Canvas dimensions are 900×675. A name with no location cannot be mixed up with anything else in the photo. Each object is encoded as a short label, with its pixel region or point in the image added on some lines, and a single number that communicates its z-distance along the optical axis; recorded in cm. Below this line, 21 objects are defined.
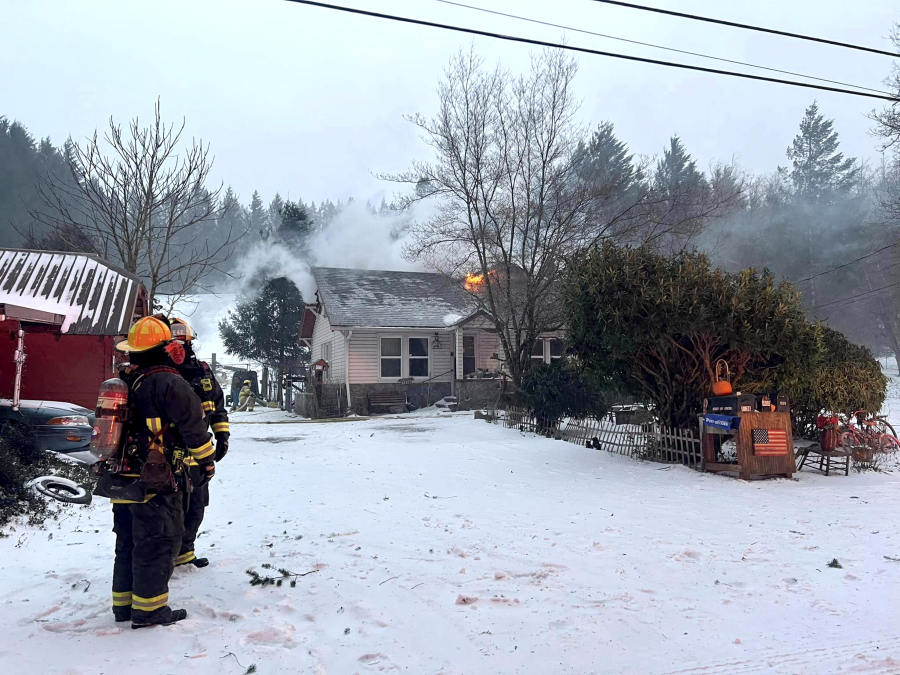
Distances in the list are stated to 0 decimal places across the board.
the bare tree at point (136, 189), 1222
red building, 1015
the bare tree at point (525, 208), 1534
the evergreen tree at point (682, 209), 1554
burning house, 2195
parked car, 747
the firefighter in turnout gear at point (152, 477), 343
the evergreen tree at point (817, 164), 4334
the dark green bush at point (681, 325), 838
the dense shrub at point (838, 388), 954
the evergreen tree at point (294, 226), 3425
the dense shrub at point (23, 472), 547
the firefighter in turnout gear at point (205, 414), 420
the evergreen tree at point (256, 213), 8494
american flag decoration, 783
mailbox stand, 780
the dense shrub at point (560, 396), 1278
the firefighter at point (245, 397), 2697
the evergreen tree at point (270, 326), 3186
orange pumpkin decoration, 833
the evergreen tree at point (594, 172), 1582
